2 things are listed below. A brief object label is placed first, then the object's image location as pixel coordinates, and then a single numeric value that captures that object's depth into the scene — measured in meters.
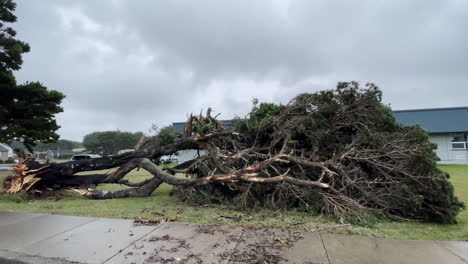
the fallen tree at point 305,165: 4.96
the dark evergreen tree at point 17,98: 12.14
